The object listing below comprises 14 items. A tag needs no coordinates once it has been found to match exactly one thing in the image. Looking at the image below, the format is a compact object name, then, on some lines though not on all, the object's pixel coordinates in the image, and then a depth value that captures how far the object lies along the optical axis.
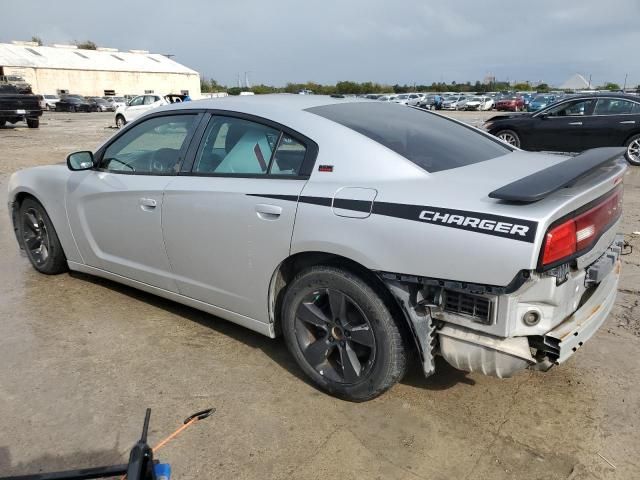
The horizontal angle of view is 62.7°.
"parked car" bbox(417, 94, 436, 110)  46.34
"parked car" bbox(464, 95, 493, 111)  43.66
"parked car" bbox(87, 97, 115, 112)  48.75
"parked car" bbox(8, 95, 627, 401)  2.22
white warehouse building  60.22
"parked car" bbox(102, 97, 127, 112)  50.23
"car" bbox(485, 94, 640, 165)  10.92
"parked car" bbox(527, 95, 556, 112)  35.04
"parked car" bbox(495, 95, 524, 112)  39.51
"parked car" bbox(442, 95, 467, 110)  44.97
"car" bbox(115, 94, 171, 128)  24.42
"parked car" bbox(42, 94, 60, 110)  51.31
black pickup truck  22.00
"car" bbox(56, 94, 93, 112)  47.62
